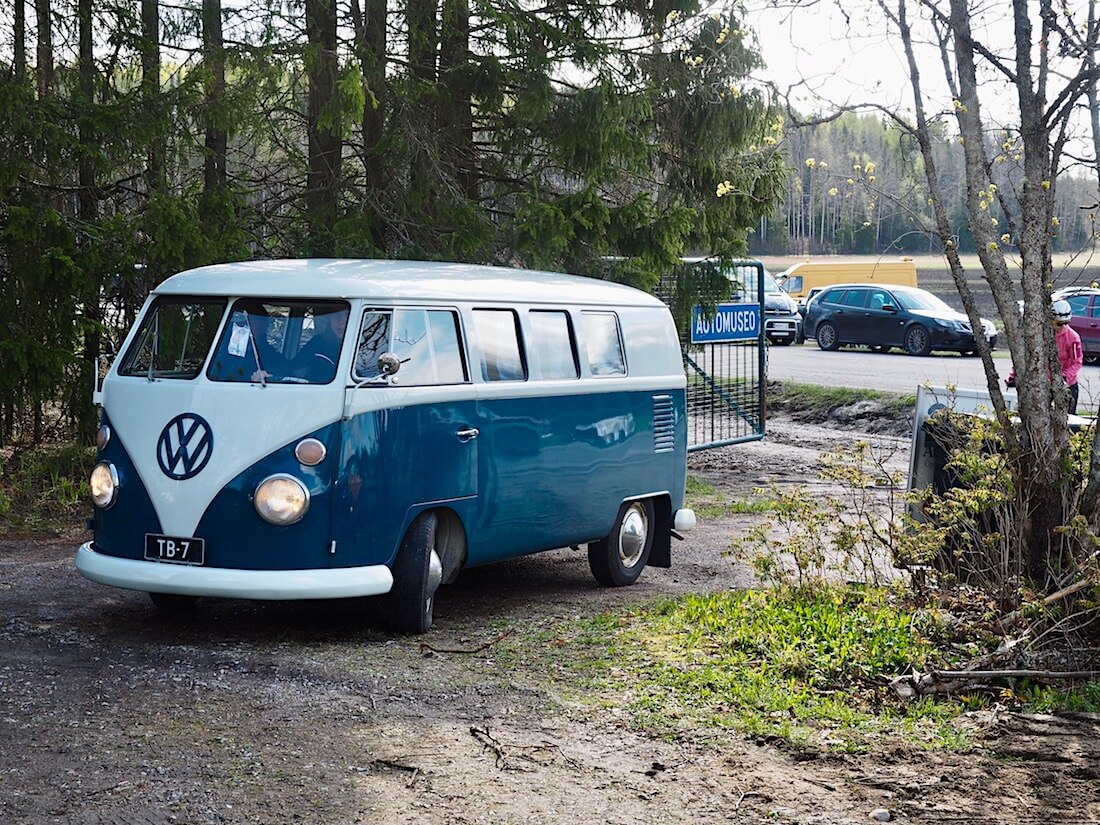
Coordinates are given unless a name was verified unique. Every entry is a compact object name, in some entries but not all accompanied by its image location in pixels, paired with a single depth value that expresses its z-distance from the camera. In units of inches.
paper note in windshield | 296.8
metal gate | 601.9
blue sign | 603.5
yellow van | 1644.9
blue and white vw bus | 281.3
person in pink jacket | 553.0
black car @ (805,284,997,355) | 1189.1
